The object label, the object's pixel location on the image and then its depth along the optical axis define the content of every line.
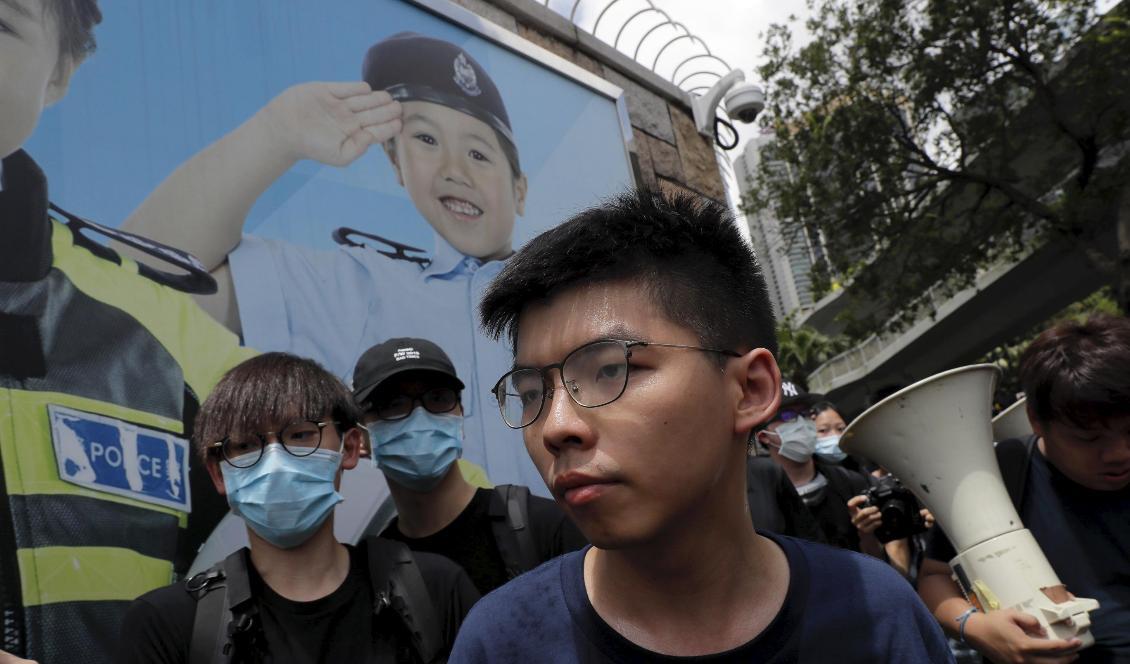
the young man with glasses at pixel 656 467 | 1.04
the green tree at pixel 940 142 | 9.79
